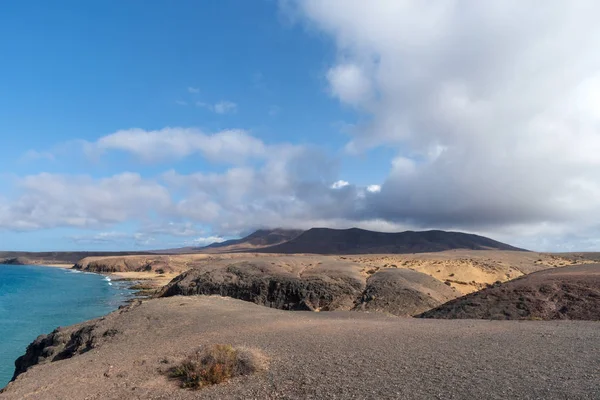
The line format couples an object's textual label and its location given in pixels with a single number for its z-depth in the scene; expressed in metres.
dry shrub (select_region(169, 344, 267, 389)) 10.86
